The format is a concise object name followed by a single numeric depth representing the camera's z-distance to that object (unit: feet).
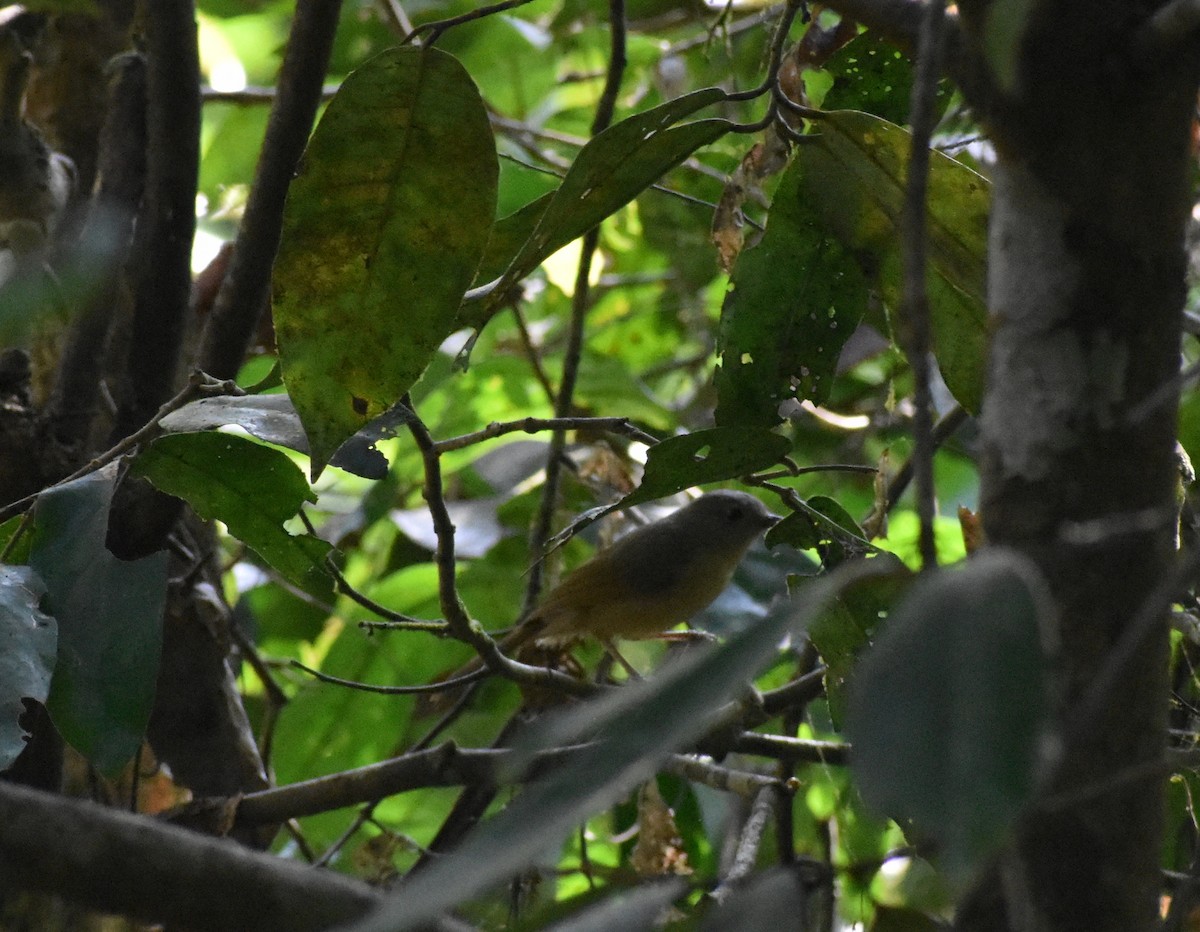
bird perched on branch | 17.32
